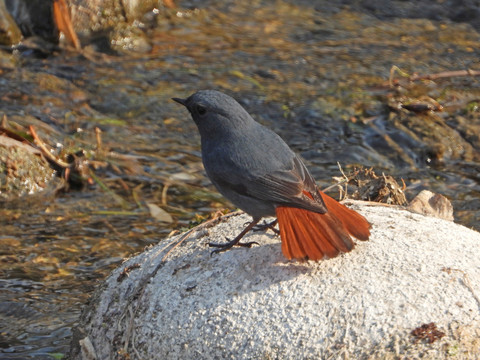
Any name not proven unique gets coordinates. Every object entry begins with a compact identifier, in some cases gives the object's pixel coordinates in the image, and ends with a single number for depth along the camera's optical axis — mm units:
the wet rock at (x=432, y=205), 8680
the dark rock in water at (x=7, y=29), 17109
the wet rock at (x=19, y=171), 12031
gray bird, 6539
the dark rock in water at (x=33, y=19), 17328
